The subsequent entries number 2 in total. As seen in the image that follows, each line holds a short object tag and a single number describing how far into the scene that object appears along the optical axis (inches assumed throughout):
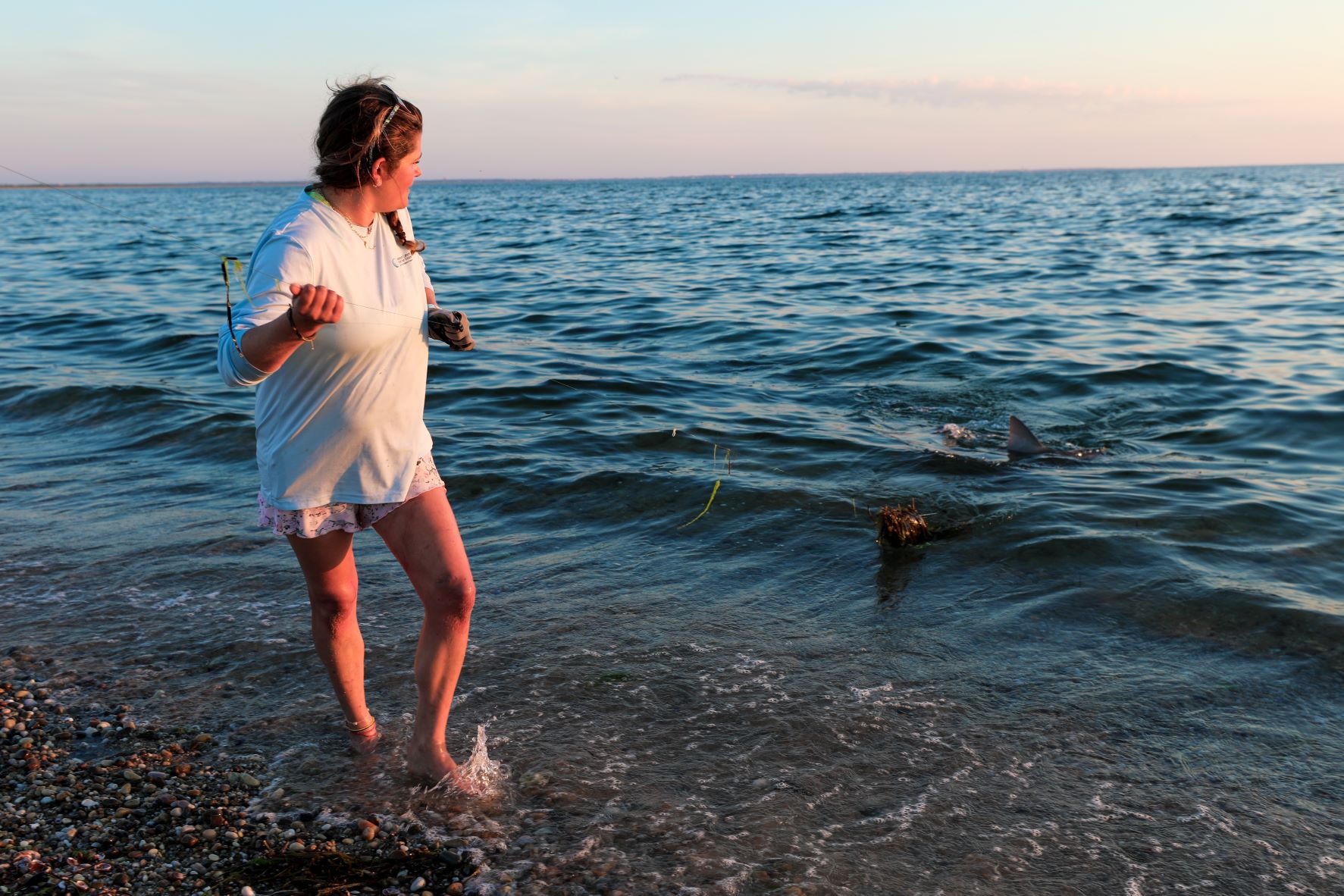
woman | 115.6
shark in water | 314.5
